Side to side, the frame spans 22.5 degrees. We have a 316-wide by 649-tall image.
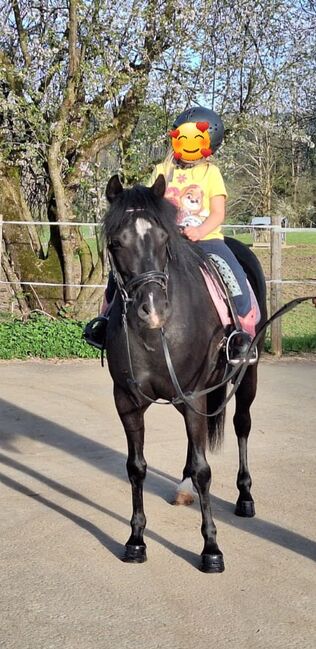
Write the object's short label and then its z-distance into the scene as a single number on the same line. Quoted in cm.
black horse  394
